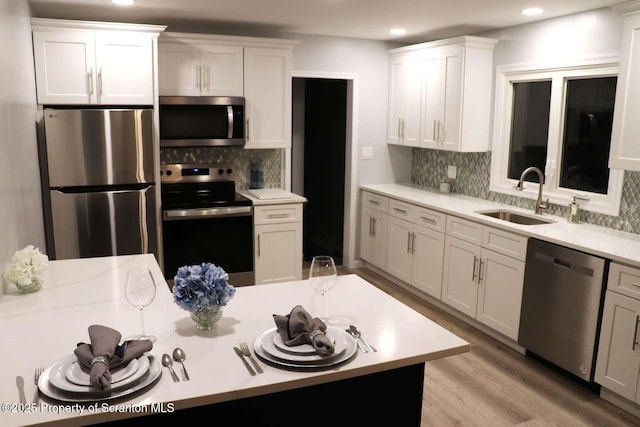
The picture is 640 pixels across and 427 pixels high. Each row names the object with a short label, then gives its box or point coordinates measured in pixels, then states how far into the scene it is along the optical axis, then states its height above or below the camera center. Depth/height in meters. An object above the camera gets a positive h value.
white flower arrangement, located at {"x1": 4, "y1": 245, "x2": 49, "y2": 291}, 2.00 -0.54
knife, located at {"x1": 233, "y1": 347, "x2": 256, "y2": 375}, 1.45 -0.64
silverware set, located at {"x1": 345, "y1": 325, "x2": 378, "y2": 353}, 1.60 -0.64
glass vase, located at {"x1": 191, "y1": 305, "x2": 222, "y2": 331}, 1.67 -0.59
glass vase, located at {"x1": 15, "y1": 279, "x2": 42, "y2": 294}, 2.03 -0.61
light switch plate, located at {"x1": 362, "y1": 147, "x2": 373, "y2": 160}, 5.39 -0.19
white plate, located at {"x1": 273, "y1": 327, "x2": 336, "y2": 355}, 1.51 -0.62
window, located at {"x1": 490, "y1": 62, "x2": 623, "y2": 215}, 3.61 +0.03
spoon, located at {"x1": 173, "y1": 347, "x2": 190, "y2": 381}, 1.49 -0.63
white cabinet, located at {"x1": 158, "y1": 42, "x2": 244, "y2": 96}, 4.24 +0.50
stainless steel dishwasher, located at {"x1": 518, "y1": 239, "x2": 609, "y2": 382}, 2.99 -1.00
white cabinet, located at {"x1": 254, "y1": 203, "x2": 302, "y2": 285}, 4.50 -0.95
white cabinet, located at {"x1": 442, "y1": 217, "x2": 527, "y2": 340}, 3.53 -0.98
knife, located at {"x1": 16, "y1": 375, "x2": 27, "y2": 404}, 1.28 -0.65
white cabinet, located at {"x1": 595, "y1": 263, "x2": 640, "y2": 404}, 2.76 -1.05
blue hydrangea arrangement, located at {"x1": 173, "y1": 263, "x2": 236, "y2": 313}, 1.63 -0.48
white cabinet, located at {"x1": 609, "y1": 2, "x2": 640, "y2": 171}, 2.92 +0.23
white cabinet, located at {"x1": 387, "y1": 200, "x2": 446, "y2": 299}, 4.32 -0.95
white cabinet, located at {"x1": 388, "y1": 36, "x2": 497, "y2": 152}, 4.35 +0.37
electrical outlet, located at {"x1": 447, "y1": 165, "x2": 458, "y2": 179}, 4.96 -0.34
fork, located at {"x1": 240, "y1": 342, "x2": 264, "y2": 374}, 1.46 -0.64
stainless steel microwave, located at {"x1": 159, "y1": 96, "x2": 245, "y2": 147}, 4.20 +0.08
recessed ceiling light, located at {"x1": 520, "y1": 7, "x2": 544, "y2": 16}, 3.60 +0.86
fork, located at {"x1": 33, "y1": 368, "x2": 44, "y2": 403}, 1.29 -0.64
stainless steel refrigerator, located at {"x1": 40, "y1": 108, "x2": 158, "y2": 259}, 3.75 -0.38
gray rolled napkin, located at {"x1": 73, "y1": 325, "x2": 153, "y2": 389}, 1.29 -0.58
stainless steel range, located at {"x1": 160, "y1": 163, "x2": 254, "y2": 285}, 4.20 -0.73
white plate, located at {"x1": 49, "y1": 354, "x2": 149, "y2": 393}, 1.29 -0.62
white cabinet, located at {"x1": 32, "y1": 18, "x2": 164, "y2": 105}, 3.76 +0.49
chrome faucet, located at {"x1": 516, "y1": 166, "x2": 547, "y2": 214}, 3.79 -0.37
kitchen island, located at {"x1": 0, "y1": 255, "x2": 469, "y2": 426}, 1.33 -0.64
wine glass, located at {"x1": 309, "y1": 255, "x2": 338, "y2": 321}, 1.76 -0.46
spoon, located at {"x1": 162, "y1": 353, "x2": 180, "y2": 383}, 1.42 -0.63
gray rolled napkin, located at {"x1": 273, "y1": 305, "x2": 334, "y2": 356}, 1.51 -0.58
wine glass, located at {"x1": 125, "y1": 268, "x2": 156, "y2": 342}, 1.59 -0.47
